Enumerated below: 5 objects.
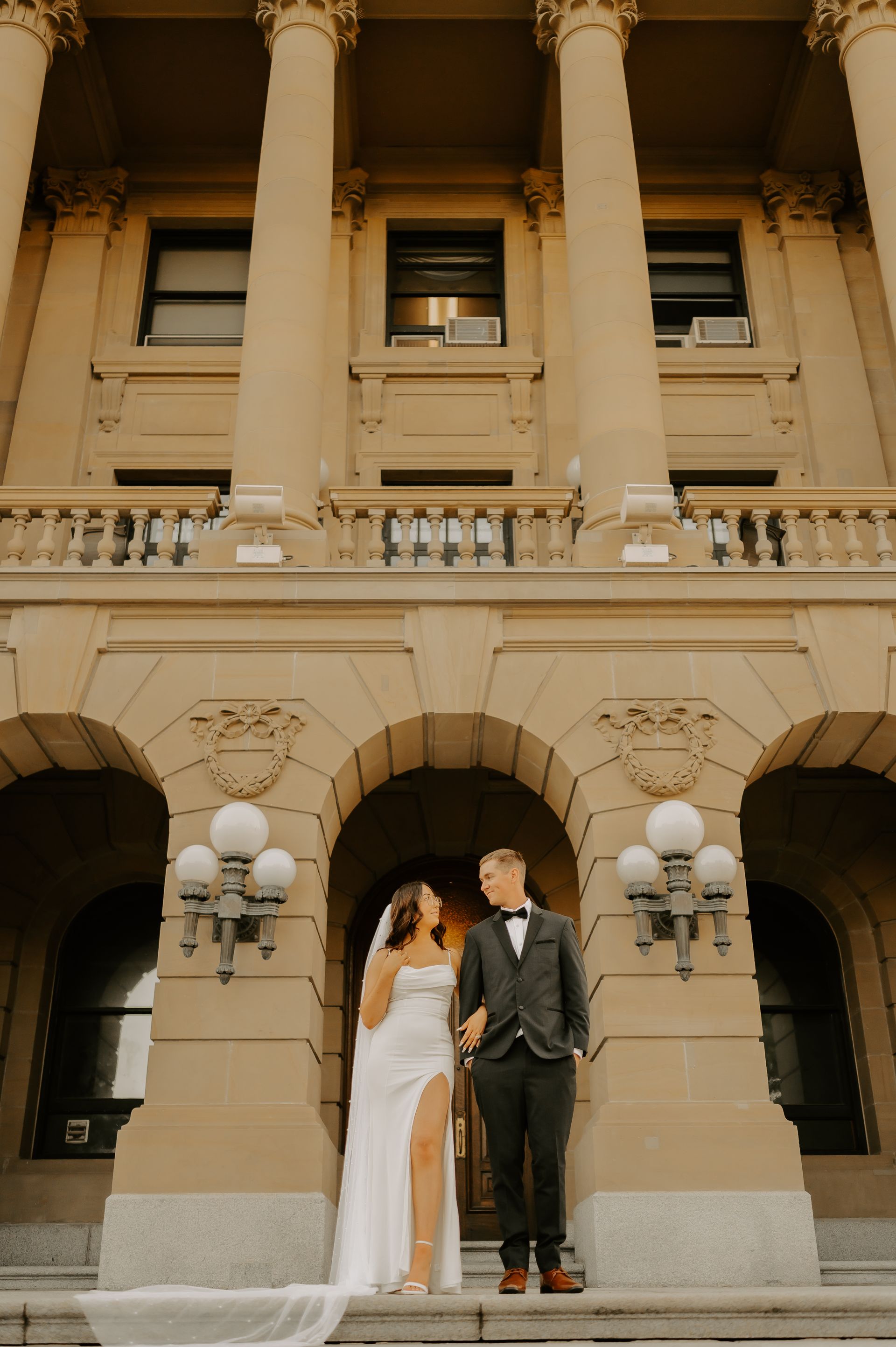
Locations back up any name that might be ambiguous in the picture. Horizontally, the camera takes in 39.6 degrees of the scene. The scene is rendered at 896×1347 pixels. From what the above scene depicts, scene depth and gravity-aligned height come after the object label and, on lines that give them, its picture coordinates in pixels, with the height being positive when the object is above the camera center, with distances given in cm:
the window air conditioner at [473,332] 1655 +1104
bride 656 +60
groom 668 +97
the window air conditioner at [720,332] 1662 +1105
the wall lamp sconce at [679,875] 941 +253
